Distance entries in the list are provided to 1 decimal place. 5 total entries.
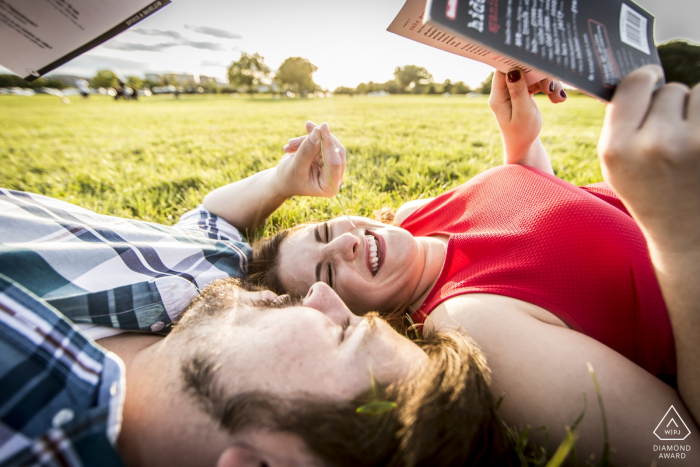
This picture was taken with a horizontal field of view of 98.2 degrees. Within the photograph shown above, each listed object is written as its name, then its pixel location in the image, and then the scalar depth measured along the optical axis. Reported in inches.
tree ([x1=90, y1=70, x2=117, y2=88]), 2253.9
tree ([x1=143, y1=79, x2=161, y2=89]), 2620.6
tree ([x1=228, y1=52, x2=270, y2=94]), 2212.1
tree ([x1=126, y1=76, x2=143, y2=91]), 2294.3
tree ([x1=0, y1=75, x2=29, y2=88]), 1851.6
